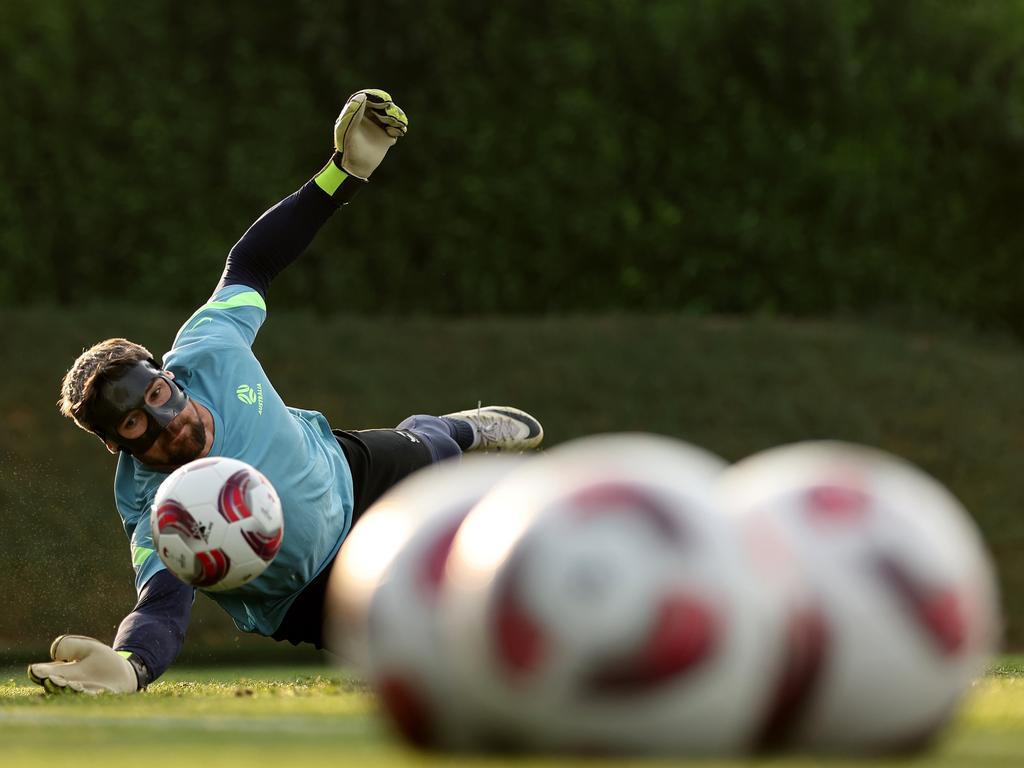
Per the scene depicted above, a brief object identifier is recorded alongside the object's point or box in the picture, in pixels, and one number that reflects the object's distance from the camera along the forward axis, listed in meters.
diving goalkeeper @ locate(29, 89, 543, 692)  13.55
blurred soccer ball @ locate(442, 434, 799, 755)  6.82
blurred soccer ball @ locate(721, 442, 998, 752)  7.25
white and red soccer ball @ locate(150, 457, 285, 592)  12.42
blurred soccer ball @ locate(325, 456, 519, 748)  7.40
